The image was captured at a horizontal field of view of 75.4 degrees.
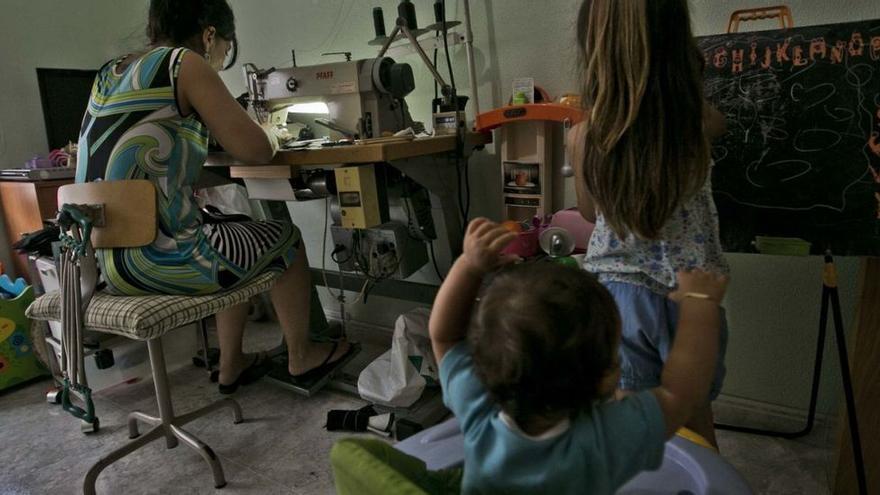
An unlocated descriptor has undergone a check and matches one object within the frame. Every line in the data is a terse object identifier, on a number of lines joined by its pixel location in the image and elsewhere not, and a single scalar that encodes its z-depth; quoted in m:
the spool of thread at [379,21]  1.85
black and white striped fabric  1.51
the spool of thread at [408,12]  1.77
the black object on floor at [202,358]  2.30
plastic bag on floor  1.71
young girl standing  0.88
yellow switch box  1.49
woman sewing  1.40
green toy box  2.11
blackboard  1.15
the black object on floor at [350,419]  1.73
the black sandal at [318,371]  1.97
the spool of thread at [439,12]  1.80
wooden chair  1.32
